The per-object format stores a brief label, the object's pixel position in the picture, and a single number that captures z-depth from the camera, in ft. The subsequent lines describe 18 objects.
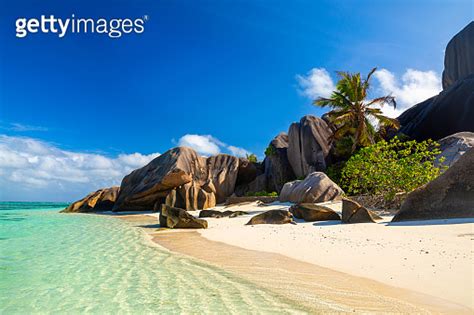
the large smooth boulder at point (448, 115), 75.83
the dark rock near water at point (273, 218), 30.89
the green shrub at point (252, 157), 120.55
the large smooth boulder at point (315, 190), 47.09
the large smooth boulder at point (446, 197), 21.74
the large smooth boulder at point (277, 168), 90.07
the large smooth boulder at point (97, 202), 87.40
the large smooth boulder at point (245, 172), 99.24
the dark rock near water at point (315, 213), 30.55
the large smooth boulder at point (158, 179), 71.31
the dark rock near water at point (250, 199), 62.24
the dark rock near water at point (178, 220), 33.73
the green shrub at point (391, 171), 33.96
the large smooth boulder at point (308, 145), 84.79
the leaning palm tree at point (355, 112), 73.00
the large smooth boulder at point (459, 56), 104.46
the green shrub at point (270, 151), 94.73
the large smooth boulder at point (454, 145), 50.06
